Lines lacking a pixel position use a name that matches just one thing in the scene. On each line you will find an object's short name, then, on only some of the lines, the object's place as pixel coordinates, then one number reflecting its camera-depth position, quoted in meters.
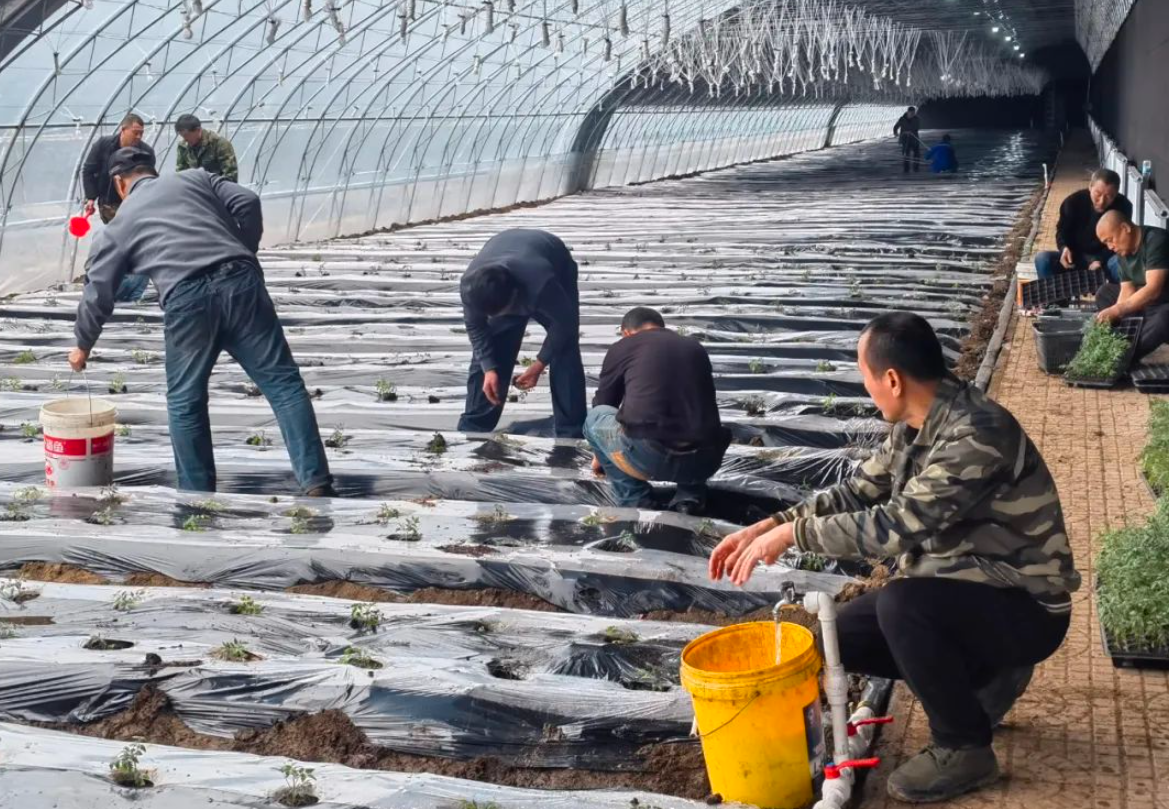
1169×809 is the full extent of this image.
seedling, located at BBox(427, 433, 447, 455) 7.34
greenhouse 3.53
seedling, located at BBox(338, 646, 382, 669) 4.38
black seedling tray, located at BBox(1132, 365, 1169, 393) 8.48
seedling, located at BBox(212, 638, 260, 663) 4.47
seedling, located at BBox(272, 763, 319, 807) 3.51
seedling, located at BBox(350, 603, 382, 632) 4.84
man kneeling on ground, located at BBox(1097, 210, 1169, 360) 8.50
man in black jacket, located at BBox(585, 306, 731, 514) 5.97
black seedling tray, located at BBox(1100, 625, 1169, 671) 4.29
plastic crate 9.01
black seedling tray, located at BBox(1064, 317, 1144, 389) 8.63
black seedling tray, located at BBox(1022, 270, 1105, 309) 10.68
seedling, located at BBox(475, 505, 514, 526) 6.06
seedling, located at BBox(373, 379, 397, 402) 8.73
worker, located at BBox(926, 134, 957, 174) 34.34
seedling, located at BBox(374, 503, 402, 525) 6.02
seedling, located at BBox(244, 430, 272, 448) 7.59
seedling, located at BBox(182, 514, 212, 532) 5.88
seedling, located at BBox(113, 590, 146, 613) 5.02
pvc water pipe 3.51
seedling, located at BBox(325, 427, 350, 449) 7.55
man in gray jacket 6.10
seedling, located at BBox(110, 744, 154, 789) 3.61
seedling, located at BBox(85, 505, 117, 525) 6.01
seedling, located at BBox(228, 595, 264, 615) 4.95
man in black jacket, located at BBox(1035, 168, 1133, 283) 10.78
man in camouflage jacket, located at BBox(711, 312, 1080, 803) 3.45
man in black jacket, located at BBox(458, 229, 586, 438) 7.03
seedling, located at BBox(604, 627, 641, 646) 4.61
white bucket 6.37
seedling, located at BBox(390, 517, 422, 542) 5.77
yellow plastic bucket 3.41
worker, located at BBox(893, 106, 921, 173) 35.84
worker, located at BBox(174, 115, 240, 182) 12.01
